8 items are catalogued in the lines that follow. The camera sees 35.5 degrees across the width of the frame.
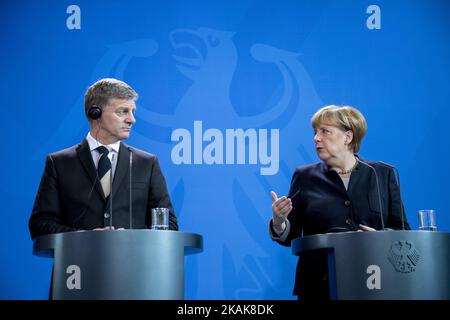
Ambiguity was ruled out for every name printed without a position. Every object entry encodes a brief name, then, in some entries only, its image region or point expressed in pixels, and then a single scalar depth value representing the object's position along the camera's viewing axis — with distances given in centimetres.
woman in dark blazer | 356
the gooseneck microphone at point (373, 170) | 343
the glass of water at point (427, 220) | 321
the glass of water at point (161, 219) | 313
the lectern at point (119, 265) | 273
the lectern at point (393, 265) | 280
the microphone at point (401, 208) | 346
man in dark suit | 350
